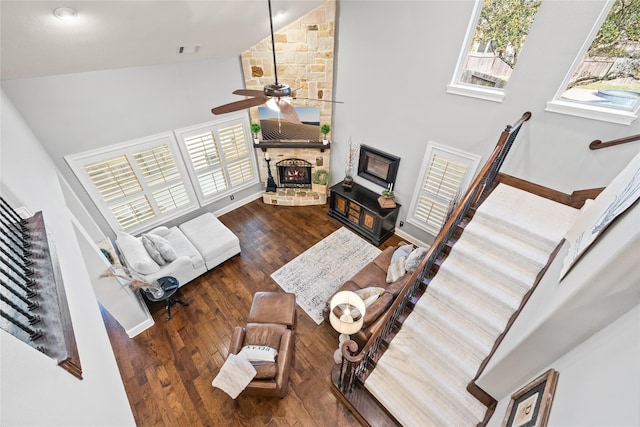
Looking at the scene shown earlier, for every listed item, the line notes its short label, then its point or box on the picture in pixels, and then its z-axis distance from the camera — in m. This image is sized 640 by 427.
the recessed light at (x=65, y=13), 2.15
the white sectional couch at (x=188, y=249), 4.06
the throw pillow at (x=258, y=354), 2.91
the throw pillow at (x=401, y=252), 4.28
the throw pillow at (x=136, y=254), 3.94
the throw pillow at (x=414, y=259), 3.69
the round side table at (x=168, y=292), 3.87
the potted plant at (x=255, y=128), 5.61
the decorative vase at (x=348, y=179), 5.78
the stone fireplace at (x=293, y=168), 5.94
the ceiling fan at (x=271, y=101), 2.55
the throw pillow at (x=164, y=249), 4.19
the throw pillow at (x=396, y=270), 3.87
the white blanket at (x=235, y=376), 2.75
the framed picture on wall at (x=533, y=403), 1.48
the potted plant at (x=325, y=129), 5.59
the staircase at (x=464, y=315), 2.64
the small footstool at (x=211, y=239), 4.75
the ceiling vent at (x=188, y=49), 3.79
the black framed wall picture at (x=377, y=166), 5.03
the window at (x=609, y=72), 2.63
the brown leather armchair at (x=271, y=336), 2.87
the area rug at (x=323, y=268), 4.40
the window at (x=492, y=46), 3.15
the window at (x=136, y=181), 4.19
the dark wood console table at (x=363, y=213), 5.20
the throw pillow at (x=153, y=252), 4.18
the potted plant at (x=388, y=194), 5.21
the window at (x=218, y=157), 5.11
